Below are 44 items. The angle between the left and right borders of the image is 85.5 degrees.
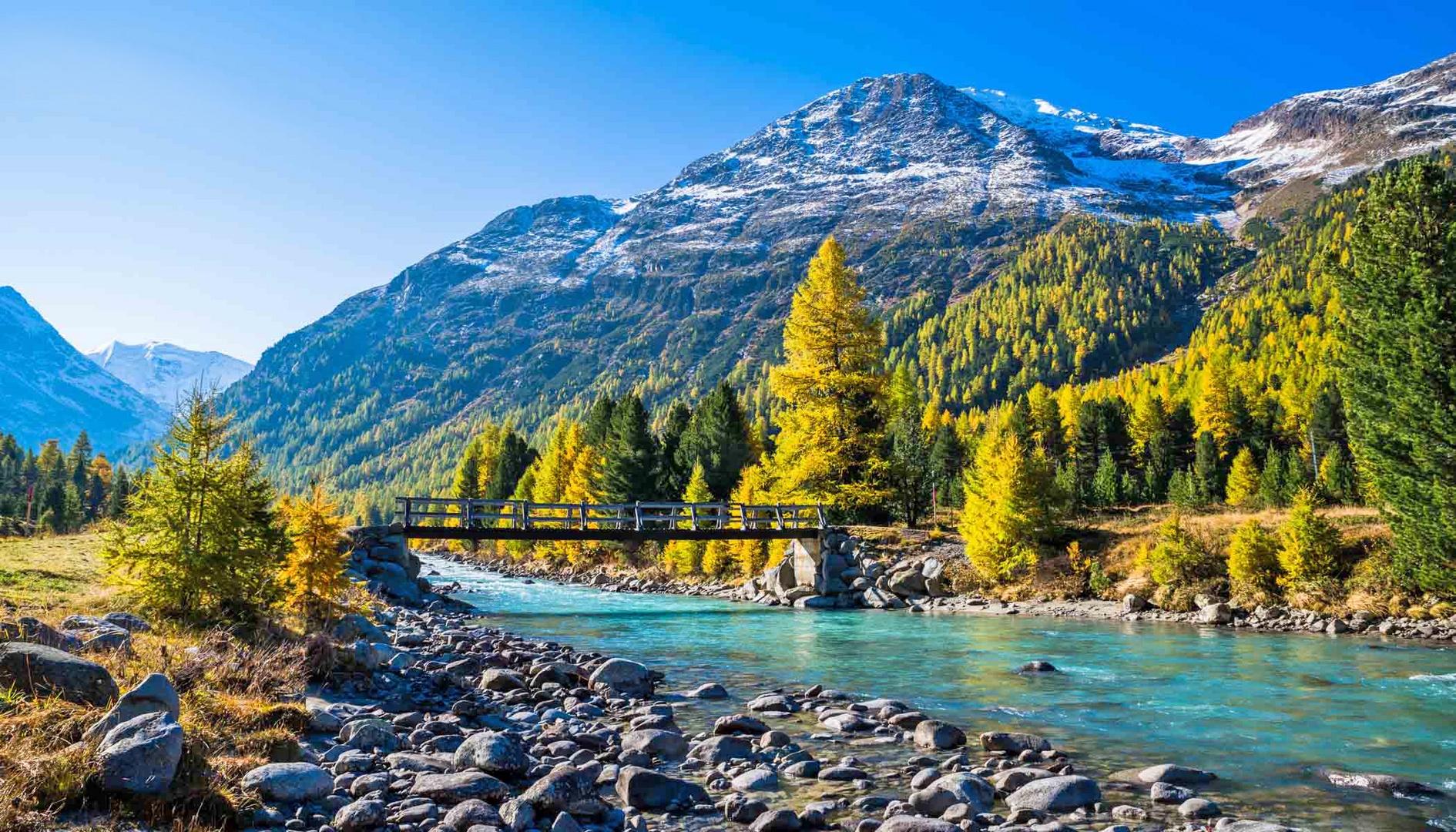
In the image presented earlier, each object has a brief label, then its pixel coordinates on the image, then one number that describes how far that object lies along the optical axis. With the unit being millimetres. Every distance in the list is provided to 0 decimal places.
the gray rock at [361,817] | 7016
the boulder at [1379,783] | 8930
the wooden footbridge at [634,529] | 34969
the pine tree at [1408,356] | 21141
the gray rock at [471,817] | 7191
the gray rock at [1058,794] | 8484
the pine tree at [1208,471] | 76062
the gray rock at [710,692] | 14812
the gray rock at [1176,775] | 9328
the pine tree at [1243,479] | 67062
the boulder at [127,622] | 11739
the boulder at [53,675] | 7387
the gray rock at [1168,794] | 8680
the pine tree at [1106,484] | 80188
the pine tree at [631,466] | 61688
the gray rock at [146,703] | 6790
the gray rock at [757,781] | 9219
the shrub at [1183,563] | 29609
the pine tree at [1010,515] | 34031
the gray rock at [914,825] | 7484
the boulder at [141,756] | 6016
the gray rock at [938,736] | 11094
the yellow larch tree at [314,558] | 16172
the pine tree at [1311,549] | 26516
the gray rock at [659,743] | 10703
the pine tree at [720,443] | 60375
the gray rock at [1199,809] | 8195
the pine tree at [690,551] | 51406
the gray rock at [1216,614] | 26734
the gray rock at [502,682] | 15117
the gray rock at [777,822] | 7719
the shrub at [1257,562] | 27797
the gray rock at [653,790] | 8539
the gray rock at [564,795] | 7855
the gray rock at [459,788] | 7961
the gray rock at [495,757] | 8852
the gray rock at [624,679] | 14906
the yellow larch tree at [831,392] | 39812
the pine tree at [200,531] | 13859
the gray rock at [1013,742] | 10672
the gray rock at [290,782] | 7395
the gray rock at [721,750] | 10375
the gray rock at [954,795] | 8398
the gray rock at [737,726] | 11789
